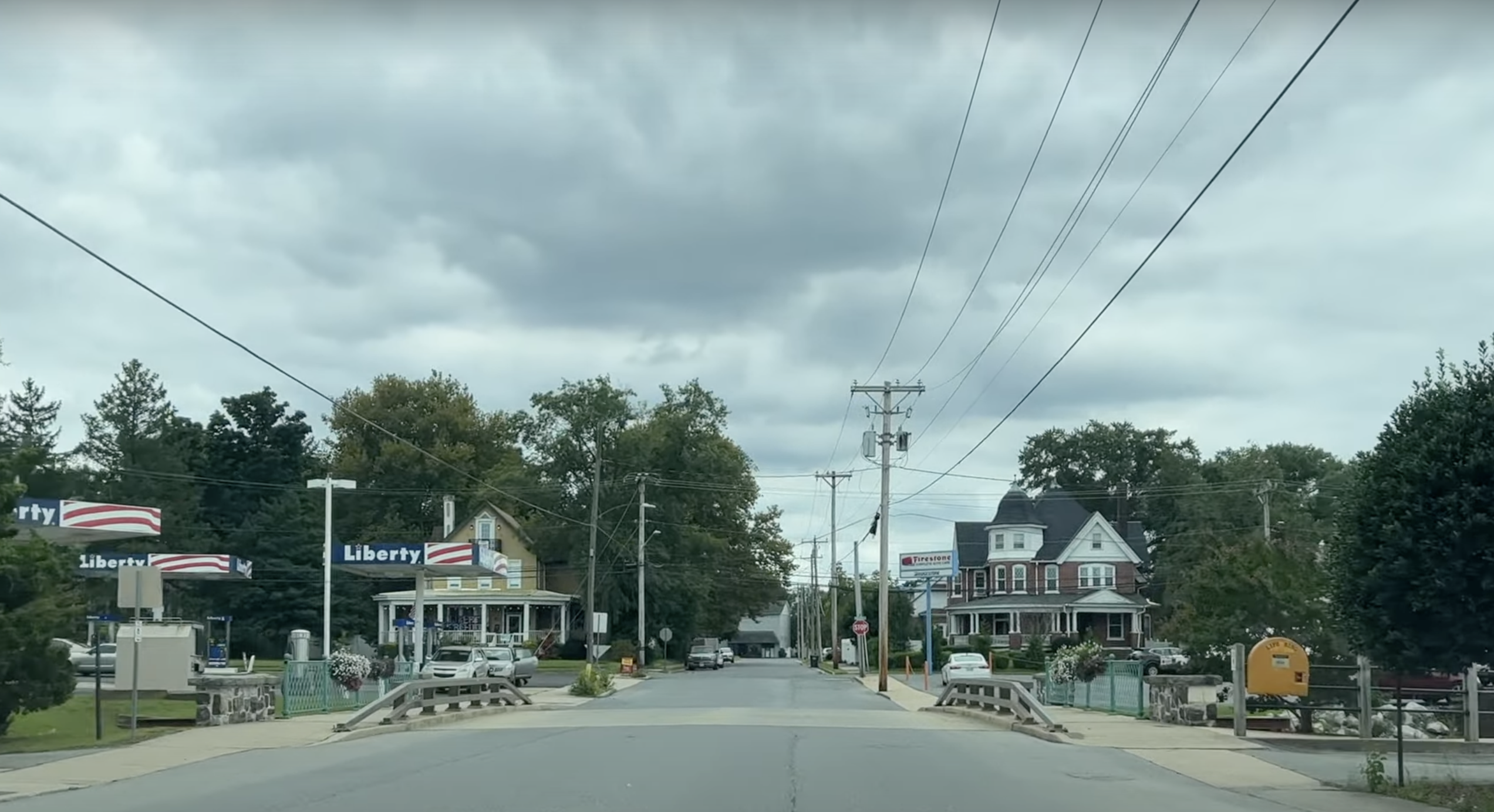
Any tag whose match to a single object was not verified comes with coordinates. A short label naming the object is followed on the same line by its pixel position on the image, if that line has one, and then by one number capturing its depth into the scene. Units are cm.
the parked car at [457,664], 4225
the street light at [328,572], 4750
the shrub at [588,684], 4203
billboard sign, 7606
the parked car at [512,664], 4622
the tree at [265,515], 7944
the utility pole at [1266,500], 6151
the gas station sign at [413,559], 4431
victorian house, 8625
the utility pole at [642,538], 7269
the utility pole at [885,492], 4856
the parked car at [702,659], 8394
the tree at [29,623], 2102
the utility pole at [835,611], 8431
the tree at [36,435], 6494
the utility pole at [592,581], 5531
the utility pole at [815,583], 10994
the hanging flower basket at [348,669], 3078
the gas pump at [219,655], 5459
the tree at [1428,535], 1369
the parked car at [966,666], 5056
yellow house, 8138
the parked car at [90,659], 4597
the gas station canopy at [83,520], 3381
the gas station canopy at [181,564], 5228
